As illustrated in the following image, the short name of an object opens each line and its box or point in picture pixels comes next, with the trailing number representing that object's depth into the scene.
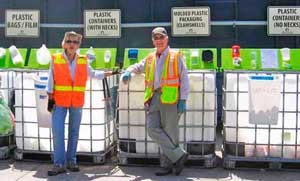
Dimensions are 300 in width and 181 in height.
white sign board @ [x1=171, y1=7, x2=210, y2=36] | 9.06
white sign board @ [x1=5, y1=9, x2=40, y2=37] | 9.68
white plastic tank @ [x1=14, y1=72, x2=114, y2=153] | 6.70
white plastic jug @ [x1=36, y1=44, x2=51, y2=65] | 7.08
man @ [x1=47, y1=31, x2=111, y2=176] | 6.23
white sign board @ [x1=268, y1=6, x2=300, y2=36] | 8.98
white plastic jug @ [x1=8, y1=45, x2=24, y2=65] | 7.39
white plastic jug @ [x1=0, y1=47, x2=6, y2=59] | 7.46
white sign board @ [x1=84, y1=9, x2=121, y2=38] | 9.40
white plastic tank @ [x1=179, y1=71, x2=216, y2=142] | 6.42
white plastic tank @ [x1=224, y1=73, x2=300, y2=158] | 6.35
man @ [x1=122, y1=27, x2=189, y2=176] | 6.09
